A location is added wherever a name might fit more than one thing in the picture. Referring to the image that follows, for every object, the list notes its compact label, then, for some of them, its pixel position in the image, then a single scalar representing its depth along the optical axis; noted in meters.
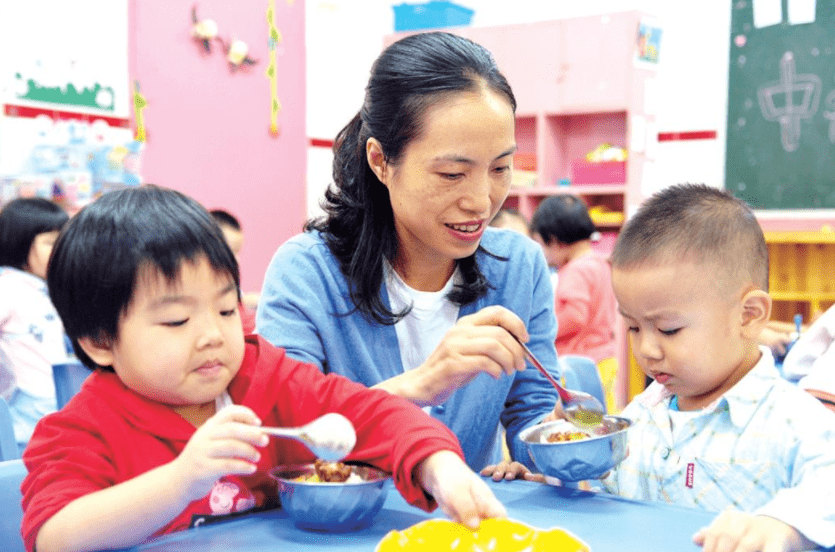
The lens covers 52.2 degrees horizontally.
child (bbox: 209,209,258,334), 4.50
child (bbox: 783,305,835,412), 1.56
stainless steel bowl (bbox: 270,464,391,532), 0.97
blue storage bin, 6.99
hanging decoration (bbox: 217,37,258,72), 5.92
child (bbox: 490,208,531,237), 4.46
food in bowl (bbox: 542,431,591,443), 1.27
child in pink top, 4.34
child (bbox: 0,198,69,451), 3.20
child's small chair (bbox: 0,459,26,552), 1.16
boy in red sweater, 0.98
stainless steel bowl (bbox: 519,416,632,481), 1.12
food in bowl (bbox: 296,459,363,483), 1.07
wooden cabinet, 5.22
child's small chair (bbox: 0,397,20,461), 1.70
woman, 1.45
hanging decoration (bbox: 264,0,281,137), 6.23
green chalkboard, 5.66
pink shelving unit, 6.14
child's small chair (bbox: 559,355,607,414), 2.27
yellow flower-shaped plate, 0.89
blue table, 0.96
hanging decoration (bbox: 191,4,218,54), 5.64
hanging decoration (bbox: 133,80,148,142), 5.23
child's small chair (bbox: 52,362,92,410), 2.36
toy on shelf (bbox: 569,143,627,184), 6.17
